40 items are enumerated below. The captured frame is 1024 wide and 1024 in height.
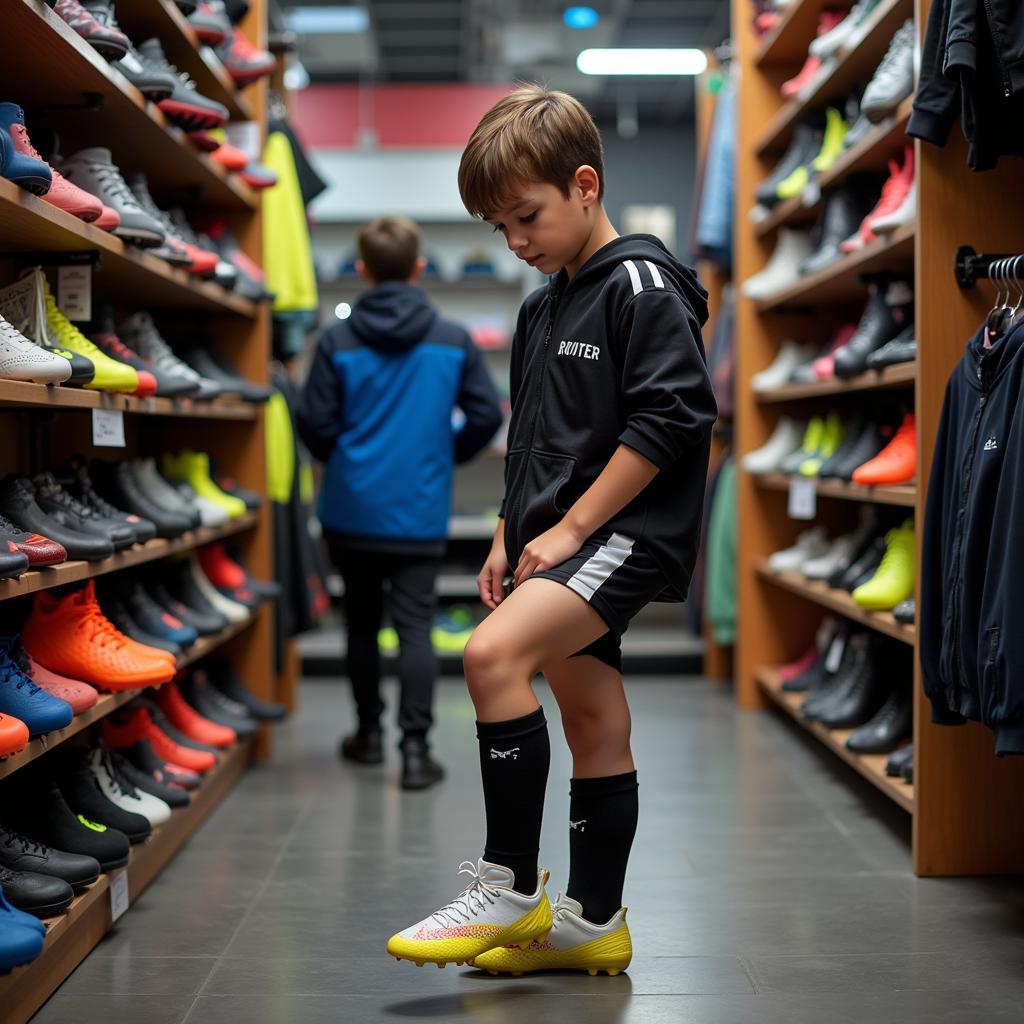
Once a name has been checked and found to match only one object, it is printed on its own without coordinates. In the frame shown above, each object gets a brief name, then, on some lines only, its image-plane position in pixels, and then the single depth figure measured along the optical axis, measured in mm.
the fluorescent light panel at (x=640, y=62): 8734
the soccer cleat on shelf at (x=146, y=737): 2797
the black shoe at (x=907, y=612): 2917
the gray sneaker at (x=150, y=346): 3061
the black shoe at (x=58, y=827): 2223
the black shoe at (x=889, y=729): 3270
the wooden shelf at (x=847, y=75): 3260
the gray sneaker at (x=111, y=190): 2592
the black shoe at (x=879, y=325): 3416
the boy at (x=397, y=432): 3729
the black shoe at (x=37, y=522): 2229
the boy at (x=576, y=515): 1985
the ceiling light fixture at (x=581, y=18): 8102
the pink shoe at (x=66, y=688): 2189
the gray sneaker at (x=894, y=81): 3021
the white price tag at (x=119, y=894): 2418
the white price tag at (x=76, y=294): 2533
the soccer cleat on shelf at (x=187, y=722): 3244
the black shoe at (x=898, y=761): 2996
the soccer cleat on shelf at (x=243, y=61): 3740
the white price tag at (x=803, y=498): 3984
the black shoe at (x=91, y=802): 2400
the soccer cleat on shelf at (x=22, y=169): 1932
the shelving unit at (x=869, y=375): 2744
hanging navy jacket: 2148
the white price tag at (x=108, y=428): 2439
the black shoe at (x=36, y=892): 1950
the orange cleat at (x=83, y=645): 2355
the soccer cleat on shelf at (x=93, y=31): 2314
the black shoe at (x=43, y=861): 2035
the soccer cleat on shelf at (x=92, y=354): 2416
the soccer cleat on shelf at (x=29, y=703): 1979
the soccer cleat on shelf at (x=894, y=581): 3164
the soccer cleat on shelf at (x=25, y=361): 2045
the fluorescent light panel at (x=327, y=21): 8141
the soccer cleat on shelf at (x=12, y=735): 1806
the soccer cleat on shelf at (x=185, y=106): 2896
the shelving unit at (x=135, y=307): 2125
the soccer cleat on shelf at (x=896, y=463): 3111
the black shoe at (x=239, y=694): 3674
